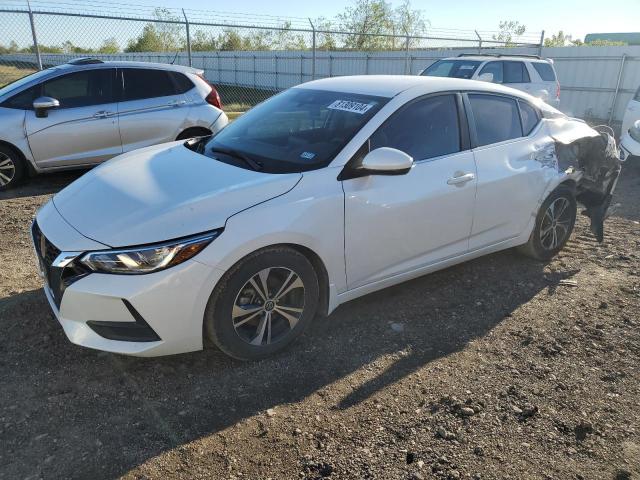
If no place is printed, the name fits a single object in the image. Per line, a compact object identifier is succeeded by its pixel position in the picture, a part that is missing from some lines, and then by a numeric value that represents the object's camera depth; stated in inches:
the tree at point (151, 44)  909.2
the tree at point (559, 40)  1514.5
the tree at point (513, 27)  1659.3
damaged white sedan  113.0
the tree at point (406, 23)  1515.7
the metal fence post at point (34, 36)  379.2
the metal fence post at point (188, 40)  445.0
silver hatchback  268.5
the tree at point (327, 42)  1165.1
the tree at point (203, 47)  1113.6
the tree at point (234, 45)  1169.4
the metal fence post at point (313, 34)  527.3
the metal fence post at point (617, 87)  633.6
